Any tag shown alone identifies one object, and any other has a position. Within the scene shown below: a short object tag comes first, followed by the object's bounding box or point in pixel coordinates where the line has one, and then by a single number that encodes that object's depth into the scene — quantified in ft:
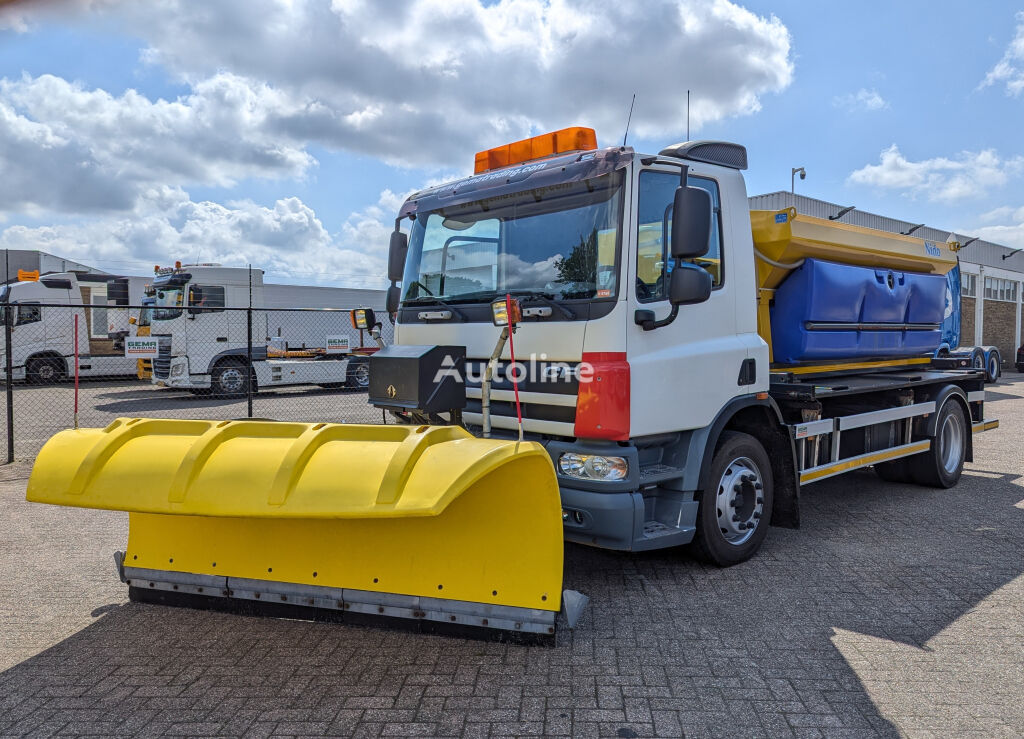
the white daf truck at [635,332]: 12.75
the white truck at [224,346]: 50.11
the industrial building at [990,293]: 97.09
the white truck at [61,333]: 59.57
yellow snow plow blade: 9.63
